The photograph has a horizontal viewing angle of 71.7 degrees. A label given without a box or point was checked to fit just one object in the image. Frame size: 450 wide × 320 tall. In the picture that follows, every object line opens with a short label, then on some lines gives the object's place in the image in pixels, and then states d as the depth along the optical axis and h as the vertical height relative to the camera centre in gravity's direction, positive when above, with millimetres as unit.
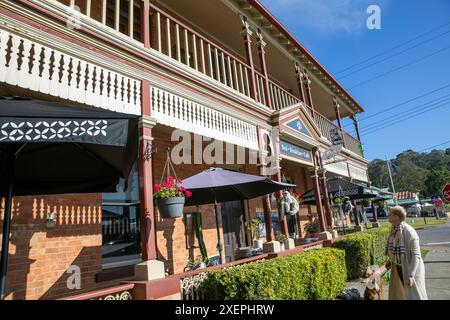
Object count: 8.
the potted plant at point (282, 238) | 8289 -406
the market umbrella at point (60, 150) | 2732 +1038
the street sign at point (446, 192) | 10171 +505
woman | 4215 -682
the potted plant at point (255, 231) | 8328 -158
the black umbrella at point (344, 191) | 12617 +1047
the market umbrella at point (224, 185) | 5879 +833
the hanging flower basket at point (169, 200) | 5035 +524
